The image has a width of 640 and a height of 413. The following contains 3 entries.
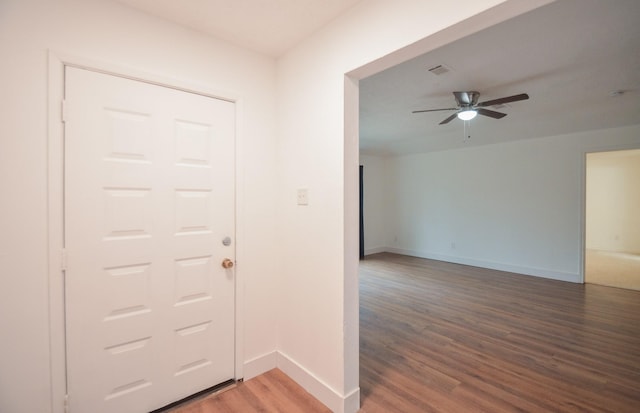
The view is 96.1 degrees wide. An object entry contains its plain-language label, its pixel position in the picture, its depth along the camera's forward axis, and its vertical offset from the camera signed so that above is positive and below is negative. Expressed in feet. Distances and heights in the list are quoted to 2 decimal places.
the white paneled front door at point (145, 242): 5.09 -0.71
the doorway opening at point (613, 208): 21.85 -0.30
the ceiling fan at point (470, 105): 9.80 +3.51
